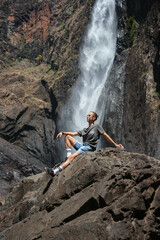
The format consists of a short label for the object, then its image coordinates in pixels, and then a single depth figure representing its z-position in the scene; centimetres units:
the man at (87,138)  885
